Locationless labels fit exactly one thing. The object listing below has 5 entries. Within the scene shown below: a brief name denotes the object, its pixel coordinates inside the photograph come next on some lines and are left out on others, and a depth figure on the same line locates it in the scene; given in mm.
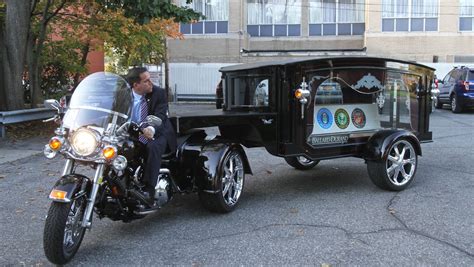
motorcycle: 3982
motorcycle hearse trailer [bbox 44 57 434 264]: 4176
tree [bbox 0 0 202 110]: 11797
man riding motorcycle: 4770
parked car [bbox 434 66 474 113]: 18453
